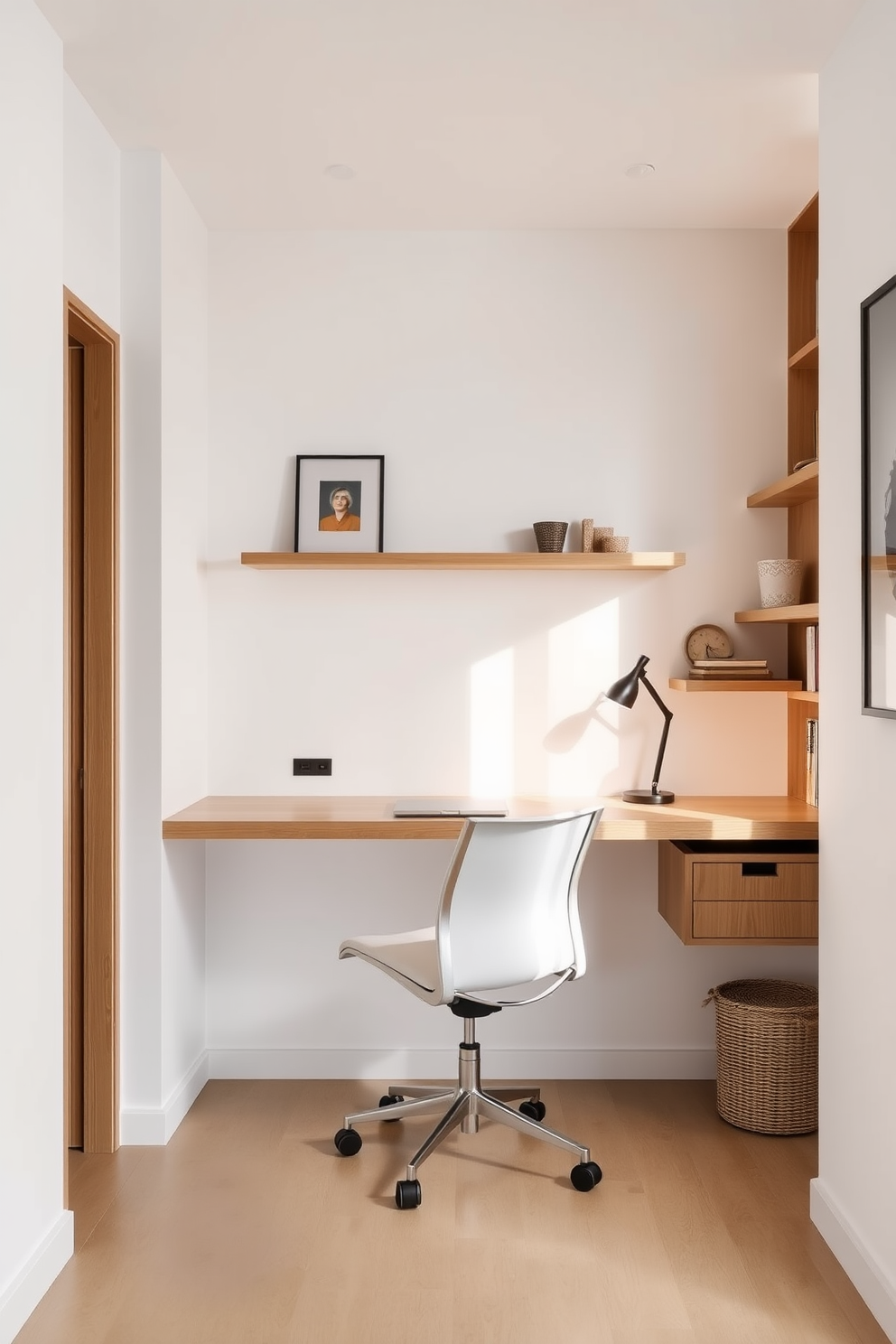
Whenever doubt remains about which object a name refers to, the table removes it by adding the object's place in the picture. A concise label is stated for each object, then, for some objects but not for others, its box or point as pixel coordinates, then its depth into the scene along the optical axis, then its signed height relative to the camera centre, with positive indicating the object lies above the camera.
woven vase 3.17 +0.24
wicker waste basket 2.94 -1.15
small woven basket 3.25 +0.39
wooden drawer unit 2.88 -0.65
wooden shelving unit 3.28 +0.74
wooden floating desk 2.88 -0.47
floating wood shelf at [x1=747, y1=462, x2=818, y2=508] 2.89 +0.50
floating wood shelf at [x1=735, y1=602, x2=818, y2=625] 2.87 +0.13
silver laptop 3.01 -0.43
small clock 3.36 +0.05
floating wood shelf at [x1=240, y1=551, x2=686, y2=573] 3.17 +0.31
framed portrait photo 3.38 +0.51
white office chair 2.52 -0.70
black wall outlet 3.42 -0.34
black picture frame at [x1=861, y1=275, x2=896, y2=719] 2.07 +0.33
